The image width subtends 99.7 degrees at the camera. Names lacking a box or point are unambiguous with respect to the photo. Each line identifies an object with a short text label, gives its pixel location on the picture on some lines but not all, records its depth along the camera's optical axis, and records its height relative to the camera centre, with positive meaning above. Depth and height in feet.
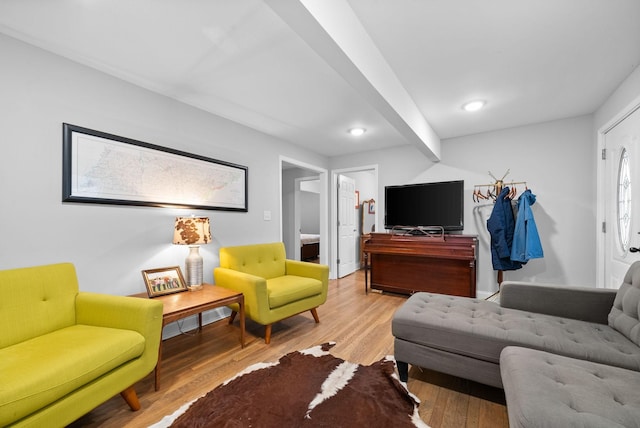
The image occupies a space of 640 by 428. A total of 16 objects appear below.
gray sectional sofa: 4.48 -2.18
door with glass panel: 7.13 +0.42
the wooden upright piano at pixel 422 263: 10.77 -2.20
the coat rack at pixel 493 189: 11.17 +1.03
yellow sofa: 3.64 -2.19
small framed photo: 7.18 -1.85
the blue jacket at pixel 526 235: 9.78 -0.82
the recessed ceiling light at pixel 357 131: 11.43 +3.57
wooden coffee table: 5.96 -2.18
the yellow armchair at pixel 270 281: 7.54 -2.20
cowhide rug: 4.69 -3.61
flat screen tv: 11.85 +0.37
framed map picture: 6.50 +1.16
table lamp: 7.57 -0.71
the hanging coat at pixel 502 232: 10.36 -0.73
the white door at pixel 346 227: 16.10 -0.80
